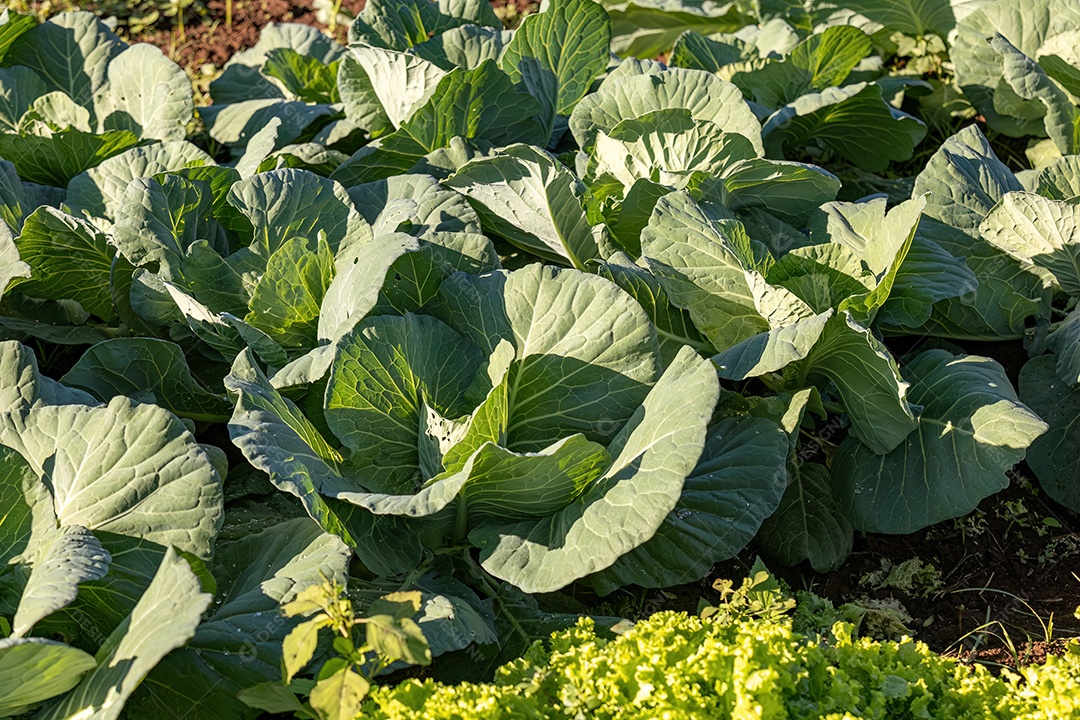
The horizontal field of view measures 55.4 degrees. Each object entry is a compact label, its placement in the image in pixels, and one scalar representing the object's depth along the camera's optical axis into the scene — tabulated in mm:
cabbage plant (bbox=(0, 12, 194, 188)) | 3994
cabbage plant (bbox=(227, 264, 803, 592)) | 2518
